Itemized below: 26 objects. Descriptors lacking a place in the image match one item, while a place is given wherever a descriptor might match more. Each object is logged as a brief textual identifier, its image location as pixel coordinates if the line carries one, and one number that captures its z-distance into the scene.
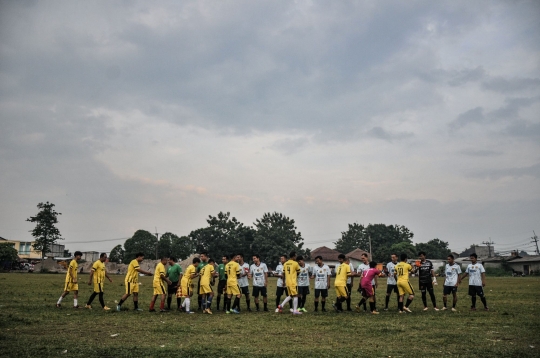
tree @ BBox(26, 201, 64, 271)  85.50
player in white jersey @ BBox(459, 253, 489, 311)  16.20
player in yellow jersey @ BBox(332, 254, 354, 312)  15.37
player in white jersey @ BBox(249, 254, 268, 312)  16.44
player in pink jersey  15.37
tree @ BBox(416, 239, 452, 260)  102.44
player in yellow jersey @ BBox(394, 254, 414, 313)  15.39
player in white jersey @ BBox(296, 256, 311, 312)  16.52
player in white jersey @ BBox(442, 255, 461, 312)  16.55
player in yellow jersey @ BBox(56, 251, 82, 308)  16.11
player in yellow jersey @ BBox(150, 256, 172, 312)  15.66
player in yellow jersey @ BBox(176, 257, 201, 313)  15.66
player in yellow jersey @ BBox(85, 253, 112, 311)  15.75
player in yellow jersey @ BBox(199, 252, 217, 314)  15.62
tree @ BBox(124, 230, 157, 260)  97.39
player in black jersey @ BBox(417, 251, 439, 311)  16.34
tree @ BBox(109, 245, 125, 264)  101.71
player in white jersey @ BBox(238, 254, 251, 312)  16.67
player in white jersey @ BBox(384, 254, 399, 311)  16.98
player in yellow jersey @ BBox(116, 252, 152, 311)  15.59
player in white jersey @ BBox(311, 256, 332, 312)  16.49
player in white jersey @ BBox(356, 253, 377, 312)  15.95
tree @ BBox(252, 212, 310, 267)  78.53
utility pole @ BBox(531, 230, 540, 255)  103.62
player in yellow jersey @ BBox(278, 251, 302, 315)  15.38
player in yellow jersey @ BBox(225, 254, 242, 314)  15.63
